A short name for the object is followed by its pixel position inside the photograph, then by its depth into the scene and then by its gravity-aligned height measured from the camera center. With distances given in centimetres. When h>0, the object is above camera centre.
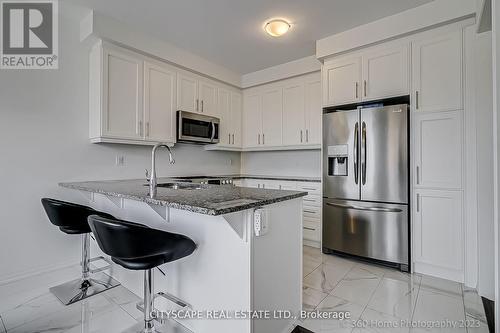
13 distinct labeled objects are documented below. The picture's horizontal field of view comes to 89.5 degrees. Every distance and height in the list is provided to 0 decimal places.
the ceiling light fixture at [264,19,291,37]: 270 +153
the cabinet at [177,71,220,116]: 350 +106
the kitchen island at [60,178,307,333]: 136 -54
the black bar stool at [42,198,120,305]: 199 -75
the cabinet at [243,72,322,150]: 374 +84
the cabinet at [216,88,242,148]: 410 +84
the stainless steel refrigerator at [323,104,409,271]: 259 -18
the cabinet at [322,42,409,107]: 268 +105
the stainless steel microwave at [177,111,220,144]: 341 +56
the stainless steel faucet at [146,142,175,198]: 174 -9
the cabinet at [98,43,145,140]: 269 +81
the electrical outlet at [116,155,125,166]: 304 +8
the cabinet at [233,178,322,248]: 340 -62
